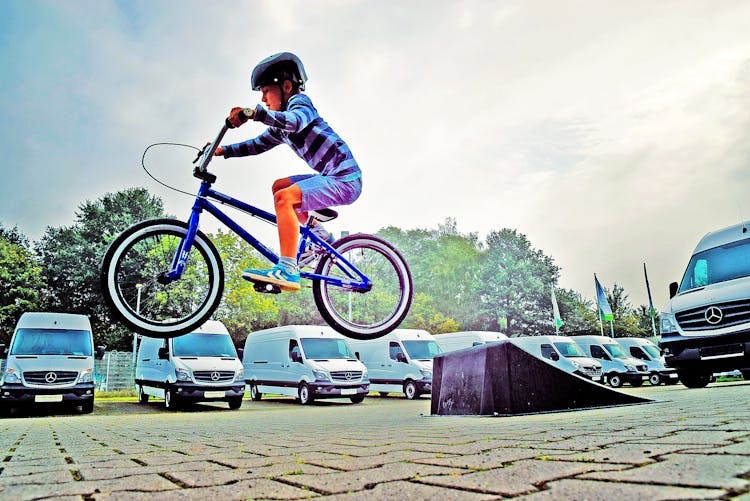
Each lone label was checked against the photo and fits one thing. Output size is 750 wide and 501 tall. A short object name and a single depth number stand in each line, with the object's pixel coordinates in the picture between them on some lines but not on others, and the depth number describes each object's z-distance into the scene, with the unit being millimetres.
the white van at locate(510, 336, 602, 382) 19867
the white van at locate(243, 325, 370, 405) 16312
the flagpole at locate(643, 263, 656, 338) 40047
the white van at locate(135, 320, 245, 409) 13992
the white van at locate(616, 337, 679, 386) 22125
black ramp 6441
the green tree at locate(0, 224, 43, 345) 23750
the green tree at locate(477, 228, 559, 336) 48000
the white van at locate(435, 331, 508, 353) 21922
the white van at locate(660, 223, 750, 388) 9164
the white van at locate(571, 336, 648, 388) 21266
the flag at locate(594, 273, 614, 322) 28272
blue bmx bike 3936
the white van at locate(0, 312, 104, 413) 12586
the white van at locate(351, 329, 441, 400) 18172
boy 3830
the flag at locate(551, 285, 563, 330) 30469
